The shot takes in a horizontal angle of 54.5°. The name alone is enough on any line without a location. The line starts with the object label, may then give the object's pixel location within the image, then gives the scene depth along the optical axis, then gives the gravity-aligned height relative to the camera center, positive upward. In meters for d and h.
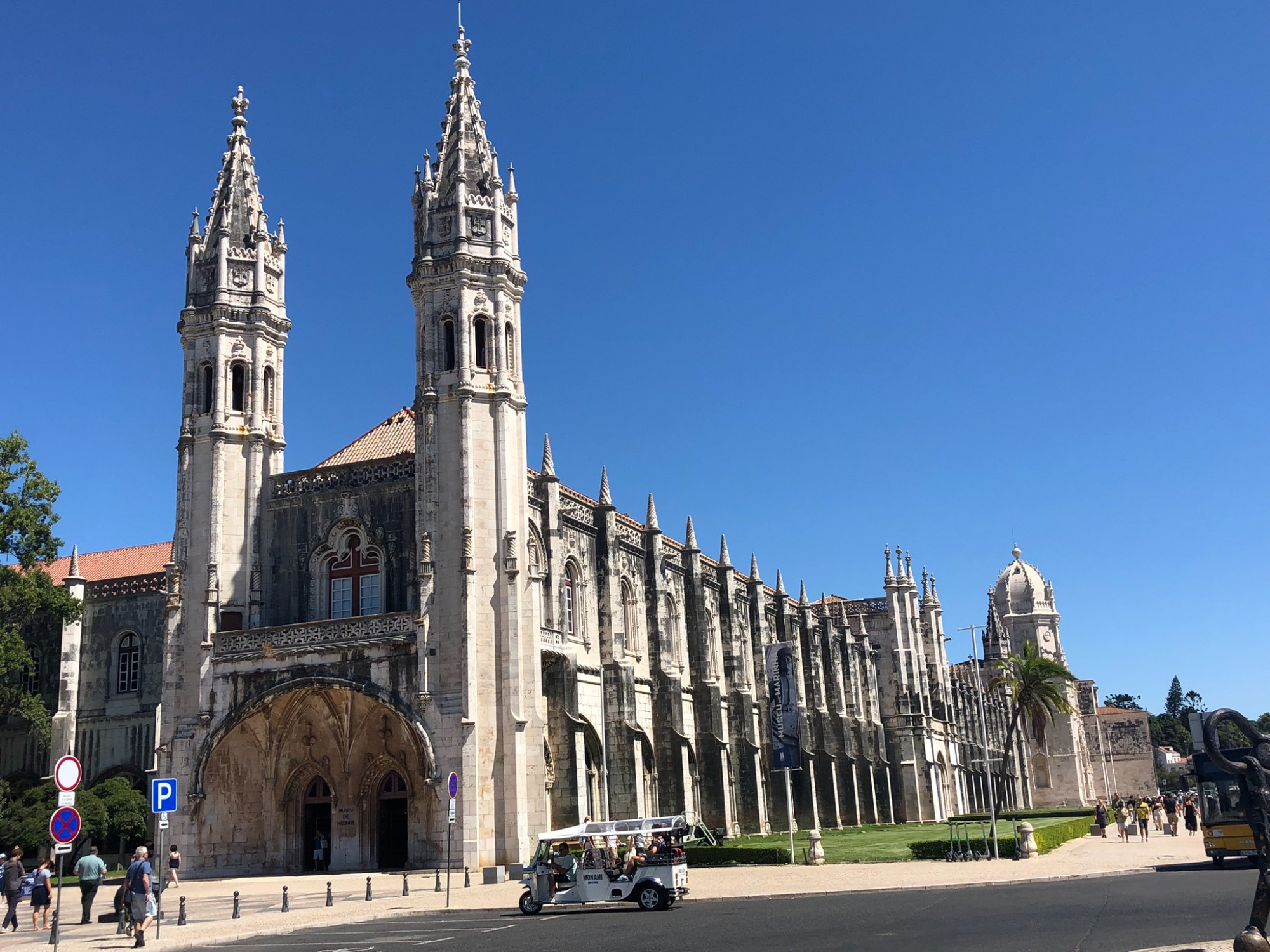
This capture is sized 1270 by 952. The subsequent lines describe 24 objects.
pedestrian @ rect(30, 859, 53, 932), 25.52 -1.27
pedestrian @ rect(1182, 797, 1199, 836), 48.34 -2.03
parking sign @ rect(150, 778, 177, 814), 22.42 +0.50
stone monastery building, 37.56 +6.32
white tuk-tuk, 25.34 -1.55
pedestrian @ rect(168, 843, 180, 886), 32.59 -1.07
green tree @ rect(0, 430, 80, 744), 42.91 +9.09
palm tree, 59.47 +4.31
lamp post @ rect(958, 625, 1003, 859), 36.17 +0.14
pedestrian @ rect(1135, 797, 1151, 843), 48.28 -1.99
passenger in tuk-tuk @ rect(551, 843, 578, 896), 25.70 -1.36
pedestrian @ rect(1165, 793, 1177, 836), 47.34 -1.77
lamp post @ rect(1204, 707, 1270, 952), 13.65 -0.27
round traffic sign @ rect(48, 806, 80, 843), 18.61 +0.07
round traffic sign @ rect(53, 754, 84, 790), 18.42 +0.82
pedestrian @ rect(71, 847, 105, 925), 26.83 -1.05
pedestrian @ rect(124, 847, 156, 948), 21.38 -1.16
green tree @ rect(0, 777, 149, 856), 41.41 +0.49
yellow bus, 28.89 -1.23
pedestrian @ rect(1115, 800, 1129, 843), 45.94 -2.03
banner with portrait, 40.00 +3.22
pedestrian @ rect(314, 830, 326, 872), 39.53 -1.27
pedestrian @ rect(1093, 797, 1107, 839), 52.59 -1.92
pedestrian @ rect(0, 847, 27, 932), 26.20 -1.10
